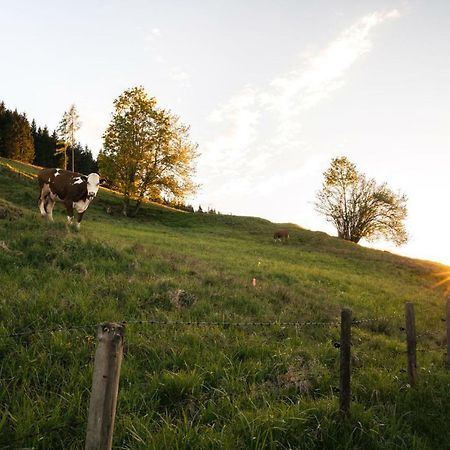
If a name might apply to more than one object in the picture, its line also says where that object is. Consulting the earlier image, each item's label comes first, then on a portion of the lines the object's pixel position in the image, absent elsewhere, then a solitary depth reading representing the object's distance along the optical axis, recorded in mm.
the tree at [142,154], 44188
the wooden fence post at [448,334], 8477
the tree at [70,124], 69000
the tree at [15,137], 79562
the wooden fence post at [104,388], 3125
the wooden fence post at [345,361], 5398
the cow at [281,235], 40125
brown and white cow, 19156
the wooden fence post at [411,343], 7211
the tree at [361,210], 53812
